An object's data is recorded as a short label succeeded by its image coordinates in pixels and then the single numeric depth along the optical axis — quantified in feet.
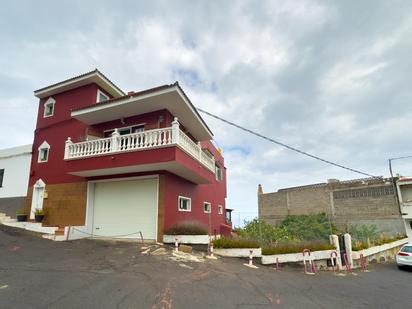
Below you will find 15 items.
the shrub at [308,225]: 70.18
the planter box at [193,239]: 36.60
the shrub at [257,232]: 51.12
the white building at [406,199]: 67.00
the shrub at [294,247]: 35.53
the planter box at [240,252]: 34.55
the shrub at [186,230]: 37.55
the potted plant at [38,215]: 44.47
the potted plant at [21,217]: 46.16
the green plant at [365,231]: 65.67
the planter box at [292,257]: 34.63
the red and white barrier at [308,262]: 35.24
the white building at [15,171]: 52.90
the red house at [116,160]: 37.22
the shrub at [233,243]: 35.14
